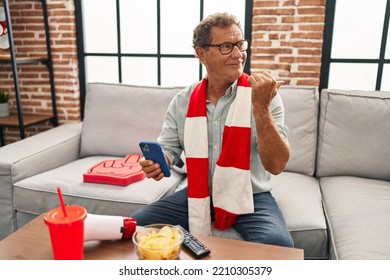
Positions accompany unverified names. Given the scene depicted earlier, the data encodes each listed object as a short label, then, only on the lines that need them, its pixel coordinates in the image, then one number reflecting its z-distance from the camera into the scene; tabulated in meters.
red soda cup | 0.81
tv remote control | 1.01
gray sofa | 1.59
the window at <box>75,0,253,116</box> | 2.75
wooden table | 1.02
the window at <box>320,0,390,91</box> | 2.38
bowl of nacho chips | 0.90
